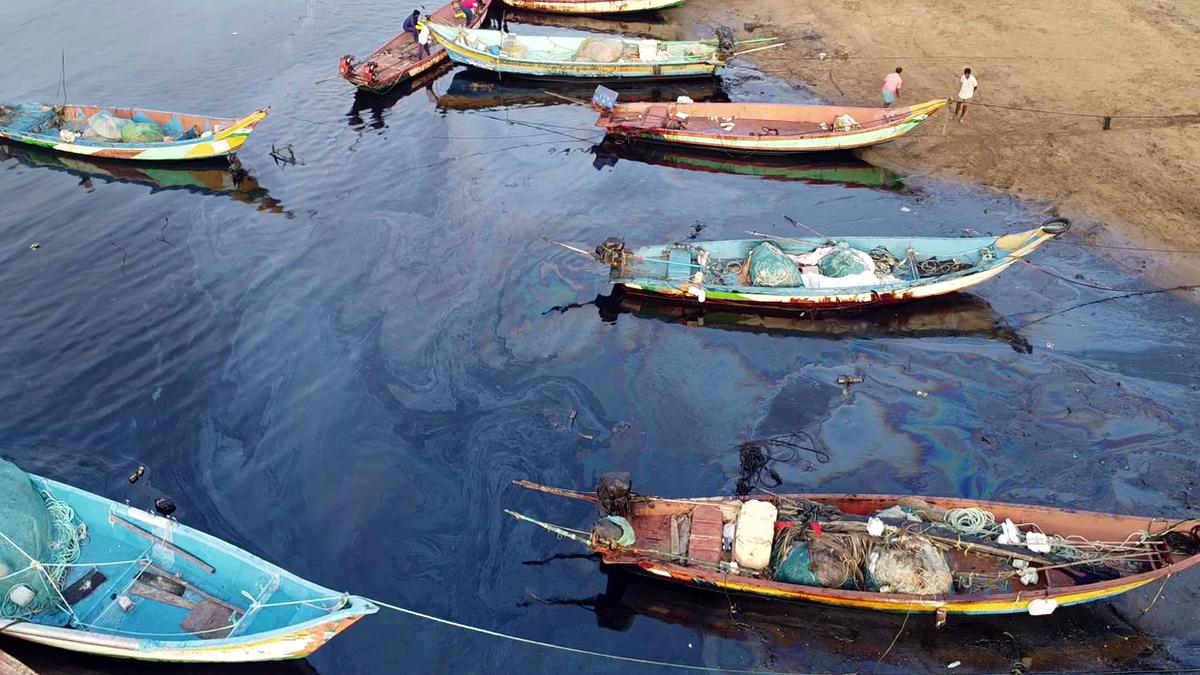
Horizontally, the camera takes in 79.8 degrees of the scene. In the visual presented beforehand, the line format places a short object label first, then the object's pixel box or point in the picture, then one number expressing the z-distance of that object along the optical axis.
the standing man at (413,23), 28.55
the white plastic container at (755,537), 10.96
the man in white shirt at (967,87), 21.44
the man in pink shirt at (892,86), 22.33
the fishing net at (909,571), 10.62
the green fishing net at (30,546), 10.20
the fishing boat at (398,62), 25.52
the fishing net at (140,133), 22.52
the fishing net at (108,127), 22.62
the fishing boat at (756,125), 20.92
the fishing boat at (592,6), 30.88
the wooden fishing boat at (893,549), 10.53
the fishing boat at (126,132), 21.81
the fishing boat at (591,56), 25.97
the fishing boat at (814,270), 16.16
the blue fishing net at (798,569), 10.86
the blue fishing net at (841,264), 16.42
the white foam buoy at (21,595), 10.12
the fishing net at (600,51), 26.67
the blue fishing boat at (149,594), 9.80
